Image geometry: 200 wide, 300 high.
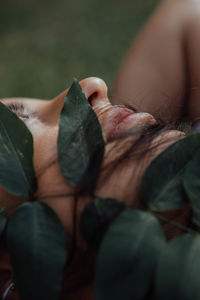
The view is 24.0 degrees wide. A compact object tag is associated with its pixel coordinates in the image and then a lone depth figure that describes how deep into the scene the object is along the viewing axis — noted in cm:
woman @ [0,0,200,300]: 27
